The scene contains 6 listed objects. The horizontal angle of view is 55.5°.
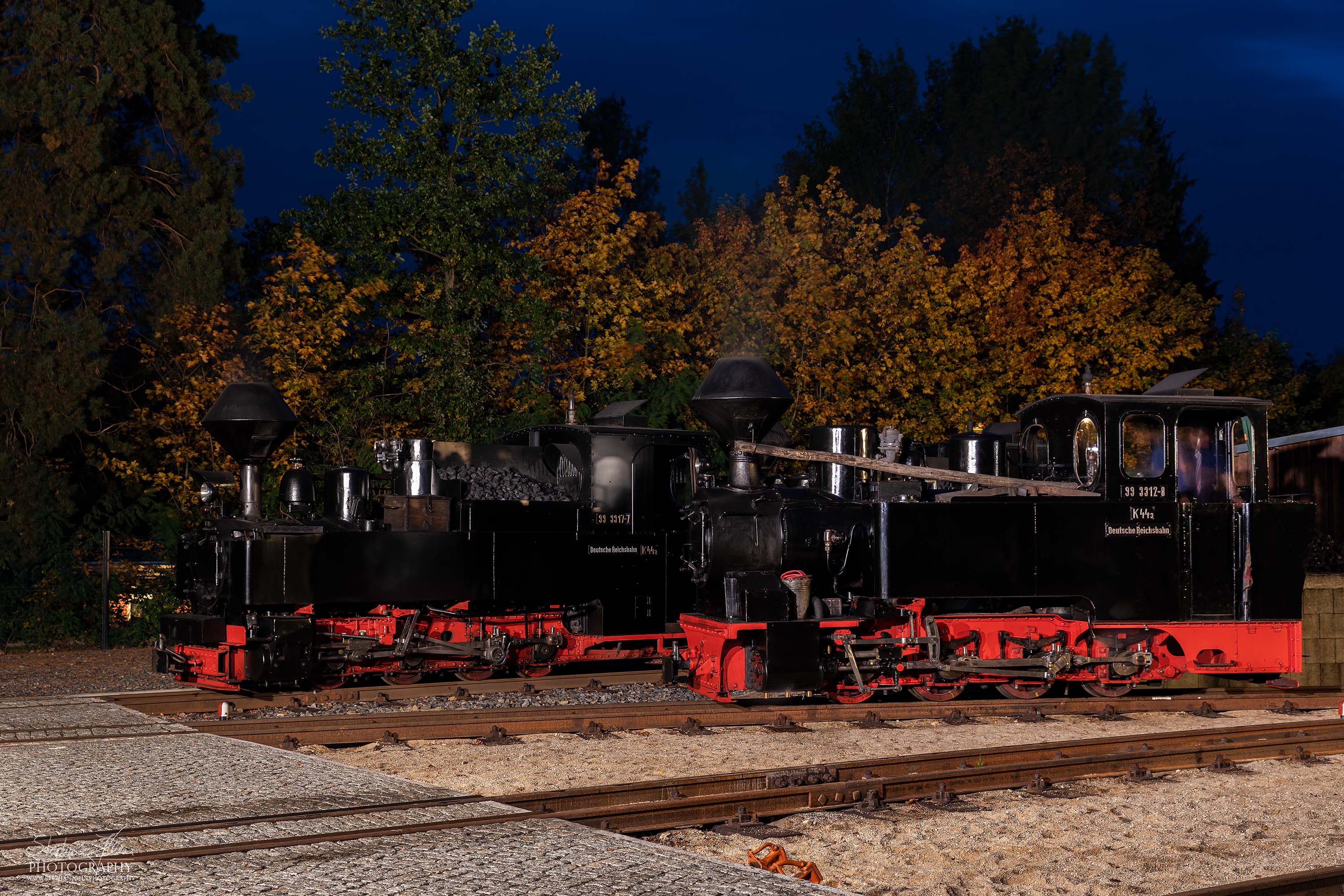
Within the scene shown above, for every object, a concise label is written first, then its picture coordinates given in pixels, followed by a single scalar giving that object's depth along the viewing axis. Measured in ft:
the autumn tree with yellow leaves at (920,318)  74.90
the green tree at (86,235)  61.41
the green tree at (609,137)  158.20
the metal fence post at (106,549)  56.29
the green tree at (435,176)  69.72
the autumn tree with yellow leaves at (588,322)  71.41
